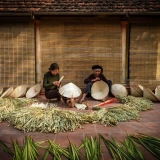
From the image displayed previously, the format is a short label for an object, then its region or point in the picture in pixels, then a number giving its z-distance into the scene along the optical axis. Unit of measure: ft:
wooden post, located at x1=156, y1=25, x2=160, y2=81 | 24.89
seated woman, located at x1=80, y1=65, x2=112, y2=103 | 21.06
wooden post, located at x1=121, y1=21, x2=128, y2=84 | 24.52
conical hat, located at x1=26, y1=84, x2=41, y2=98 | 22.26
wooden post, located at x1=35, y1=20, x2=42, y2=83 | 24.48
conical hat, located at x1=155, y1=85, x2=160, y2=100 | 20.81
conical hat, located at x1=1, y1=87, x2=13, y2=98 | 19.84
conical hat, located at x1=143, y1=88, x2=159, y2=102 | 20.06
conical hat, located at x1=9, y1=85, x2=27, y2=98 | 21.18
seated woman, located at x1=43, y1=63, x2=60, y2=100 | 18.93
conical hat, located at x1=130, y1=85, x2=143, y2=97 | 21.71
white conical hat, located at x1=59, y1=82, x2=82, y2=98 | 17.70
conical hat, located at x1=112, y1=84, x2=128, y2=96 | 21.77
